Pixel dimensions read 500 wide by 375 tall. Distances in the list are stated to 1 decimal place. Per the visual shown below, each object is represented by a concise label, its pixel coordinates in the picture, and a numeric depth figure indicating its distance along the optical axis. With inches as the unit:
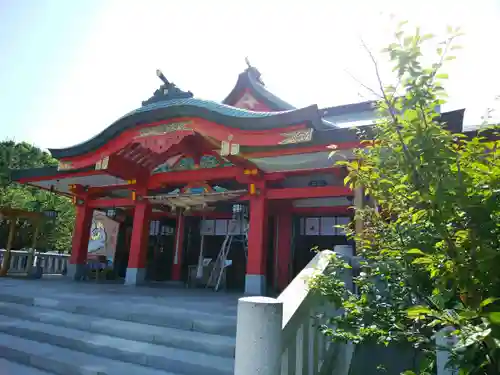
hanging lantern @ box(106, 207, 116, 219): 484.8
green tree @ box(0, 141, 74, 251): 709.9
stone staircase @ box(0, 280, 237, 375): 156.9
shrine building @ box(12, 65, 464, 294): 304.2
